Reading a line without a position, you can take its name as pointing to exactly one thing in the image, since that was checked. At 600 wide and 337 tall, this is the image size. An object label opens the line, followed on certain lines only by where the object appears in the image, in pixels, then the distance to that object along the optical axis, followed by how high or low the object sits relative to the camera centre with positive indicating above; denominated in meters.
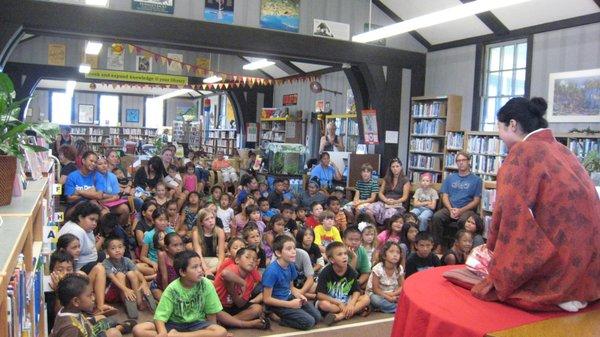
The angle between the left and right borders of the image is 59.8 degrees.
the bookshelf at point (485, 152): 7.39 +0.00
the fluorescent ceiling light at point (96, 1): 5.38 +1.37
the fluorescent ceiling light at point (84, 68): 11.38 +1.42
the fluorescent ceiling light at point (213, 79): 12.47 +1.45
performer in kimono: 1.96 -0.30
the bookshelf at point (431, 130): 8.41 +0.32
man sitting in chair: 6.26 -0.59
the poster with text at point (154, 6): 7.39 +1.86
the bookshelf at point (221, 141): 17.29 -0.06
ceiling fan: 11.98 +1.29
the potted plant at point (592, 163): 5.60 -0.06
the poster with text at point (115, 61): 12.93 +1.82
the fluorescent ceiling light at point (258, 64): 10.06 +1.51
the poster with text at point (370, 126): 9.10 +0.36
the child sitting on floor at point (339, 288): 4.03 -1.15
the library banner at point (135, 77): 12.90 +1.47
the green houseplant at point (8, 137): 1.99 -0.03
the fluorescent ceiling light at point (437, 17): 5.37 +1.49
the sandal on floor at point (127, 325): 3.57 -1.31
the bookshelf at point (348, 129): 11.21 +0.35
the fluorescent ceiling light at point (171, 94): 17.75 +1.50
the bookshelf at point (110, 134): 19.78 -0.02
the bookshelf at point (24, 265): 1.39 -0.48
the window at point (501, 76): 7.62 +1.15
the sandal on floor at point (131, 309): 3.93 -1.32
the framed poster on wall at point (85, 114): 20.05 +0.72
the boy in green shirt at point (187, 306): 3.21 -1.06
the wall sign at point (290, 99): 13.97 +1.17
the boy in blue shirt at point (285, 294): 3.86 -1.15
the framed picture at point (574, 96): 6.43 +0.76
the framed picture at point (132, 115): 20.89 +0.77
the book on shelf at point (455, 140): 8.10 +0.17
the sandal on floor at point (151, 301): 4.10 -1.30
